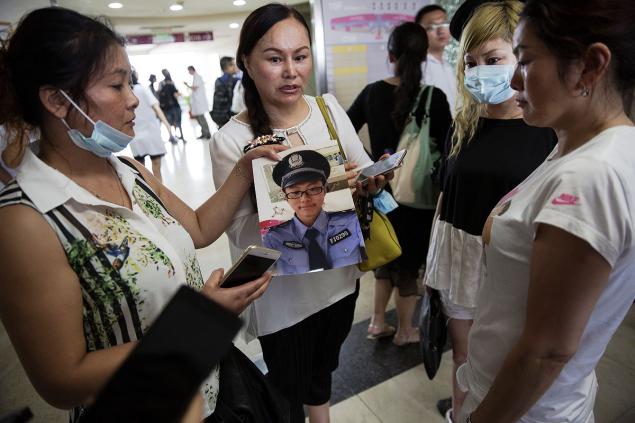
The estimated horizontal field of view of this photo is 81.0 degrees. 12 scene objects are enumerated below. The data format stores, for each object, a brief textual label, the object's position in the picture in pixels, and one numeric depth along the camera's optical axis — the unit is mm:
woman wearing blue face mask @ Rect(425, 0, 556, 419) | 1344
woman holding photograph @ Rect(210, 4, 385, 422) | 1269
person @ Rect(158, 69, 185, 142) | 9698
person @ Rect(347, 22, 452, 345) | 2100
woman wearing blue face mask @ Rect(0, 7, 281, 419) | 749
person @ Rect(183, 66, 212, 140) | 10203
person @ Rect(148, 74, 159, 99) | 9748
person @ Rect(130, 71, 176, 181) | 4480
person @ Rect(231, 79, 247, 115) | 6112
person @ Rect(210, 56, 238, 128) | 7359
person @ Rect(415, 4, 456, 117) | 2670
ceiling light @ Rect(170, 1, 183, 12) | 8752
